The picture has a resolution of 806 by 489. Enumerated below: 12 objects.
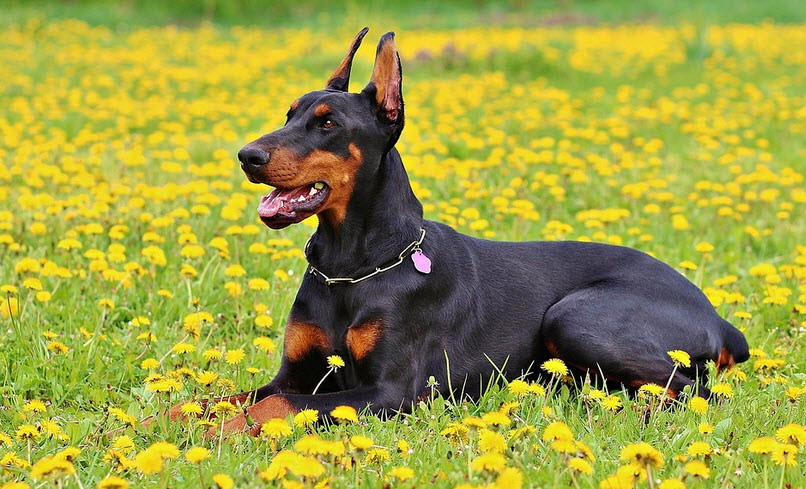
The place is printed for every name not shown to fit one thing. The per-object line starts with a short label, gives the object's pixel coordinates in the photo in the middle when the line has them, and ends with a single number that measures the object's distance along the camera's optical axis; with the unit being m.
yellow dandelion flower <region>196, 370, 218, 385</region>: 6.60
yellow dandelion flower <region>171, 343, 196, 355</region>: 7.09
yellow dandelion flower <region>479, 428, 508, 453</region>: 5.35
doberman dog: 7.07
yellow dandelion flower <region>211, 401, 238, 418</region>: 6.00
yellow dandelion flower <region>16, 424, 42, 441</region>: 5.69
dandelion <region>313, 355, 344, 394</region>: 6.69
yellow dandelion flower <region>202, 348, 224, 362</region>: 7.26
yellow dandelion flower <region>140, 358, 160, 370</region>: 7.10
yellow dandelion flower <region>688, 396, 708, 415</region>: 6.37
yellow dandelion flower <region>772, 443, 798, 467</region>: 5.16
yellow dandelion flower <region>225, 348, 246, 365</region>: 7.05
